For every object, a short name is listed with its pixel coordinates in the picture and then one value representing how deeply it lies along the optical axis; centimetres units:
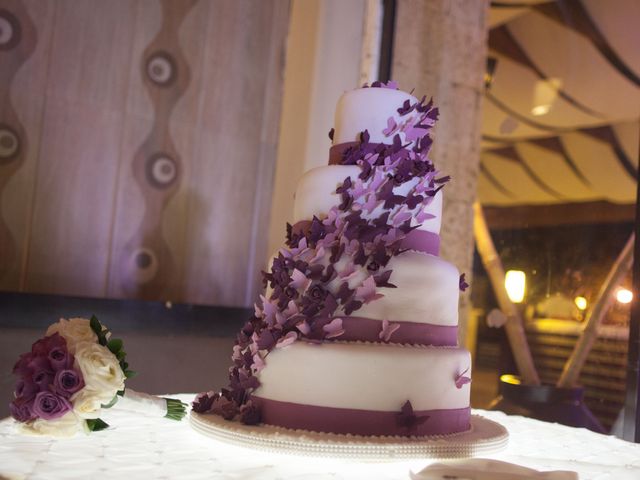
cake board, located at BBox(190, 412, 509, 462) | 107
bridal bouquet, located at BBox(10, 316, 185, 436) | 114
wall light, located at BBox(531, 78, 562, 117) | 291
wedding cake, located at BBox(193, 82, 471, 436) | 123
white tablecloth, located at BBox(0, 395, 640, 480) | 101
